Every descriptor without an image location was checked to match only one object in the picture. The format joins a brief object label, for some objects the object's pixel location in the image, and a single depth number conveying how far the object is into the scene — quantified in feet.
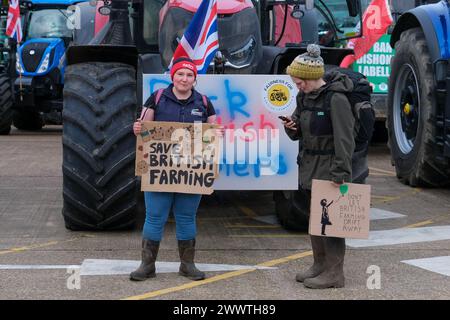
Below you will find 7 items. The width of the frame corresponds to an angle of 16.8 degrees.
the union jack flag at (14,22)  101.00
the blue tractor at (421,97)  55.38
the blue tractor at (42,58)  101.09
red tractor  40.68
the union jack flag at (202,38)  40.79
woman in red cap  34.30
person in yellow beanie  32.57
